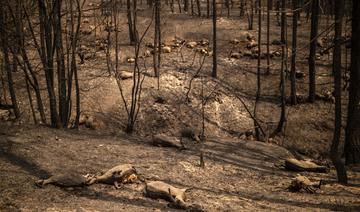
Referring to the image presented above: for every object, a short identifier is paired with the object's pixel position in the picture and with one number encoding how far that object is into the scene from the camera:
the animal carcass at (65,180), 6.73
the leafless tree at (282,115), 17.52
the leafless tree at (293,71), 19.31
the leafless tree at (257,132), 16.66
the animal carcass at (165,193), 6.75
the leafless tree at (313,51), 18.98
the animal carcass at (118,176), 7.21
